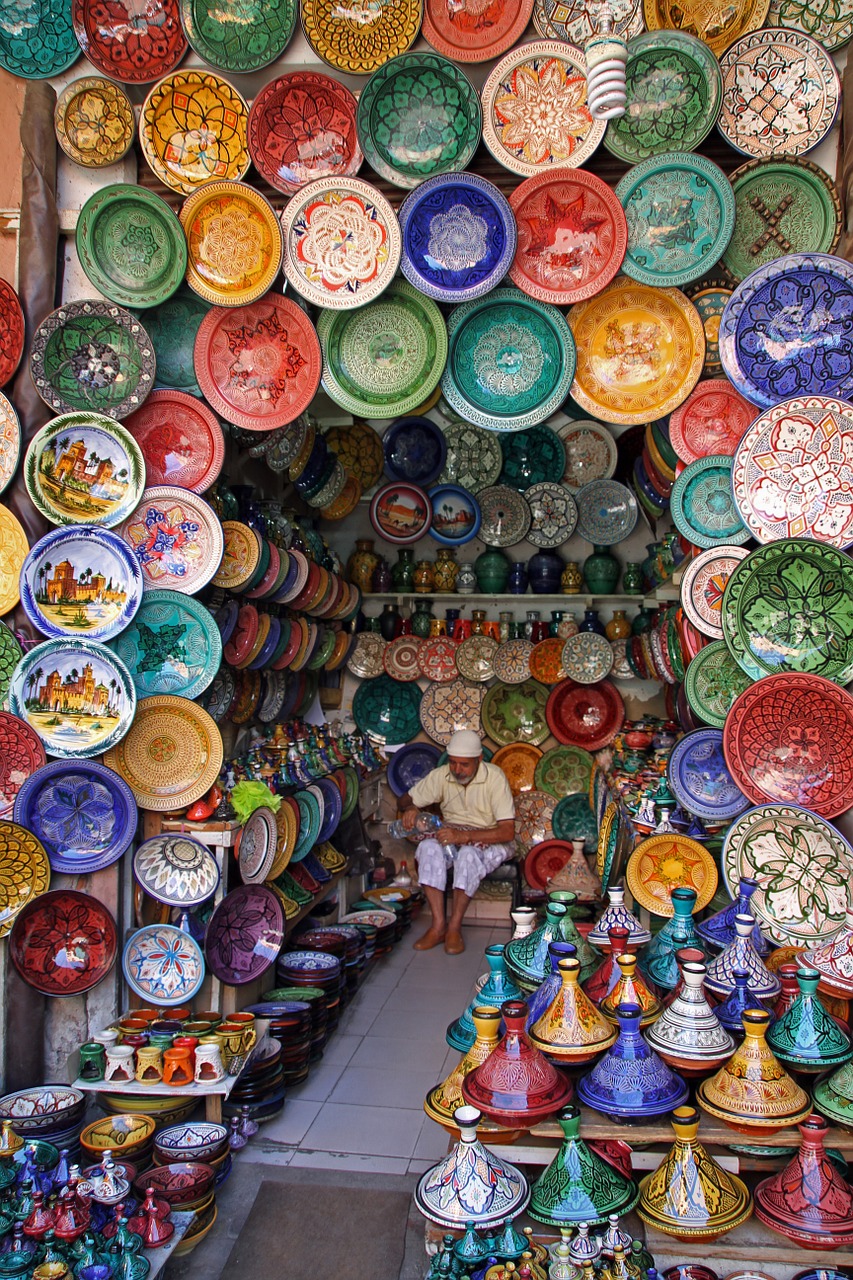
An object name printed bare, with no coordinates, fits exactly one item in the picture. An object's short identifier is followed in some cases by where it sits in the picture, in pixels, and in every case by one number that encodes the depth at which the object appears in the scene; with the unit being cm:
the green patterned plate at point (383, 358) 294
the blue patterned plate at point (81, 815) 271
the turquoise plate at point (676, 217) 265
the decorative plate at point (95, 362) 279
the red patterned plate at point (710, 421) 284
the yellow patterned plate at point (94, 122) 281
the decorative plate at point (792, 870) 255
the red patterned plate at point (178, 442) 293
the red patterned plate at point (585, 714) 512
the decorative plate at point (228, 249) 278
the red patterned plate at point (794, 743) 258
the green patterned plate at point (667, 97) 259
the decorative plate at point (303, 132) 273
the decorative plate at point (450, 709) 524
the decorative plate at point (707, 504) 289
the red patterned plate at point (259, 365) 290
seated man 425
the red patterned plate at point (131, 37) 276
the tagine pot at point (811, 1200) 172
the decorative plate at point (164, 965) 276
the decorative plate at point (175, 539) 289
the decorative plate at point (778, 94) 263
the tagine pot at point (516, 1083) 186
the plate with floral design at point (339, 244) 274
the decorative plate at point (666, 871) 303
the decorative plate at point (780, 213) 266
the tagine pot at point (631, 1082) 189
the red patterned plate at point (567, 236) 270
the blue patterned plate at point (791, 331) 262
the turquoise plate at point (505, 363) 288
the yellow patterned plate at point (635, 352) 281
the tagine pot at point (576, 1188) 175
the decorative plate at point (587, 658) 499
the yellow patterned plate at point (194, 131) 277
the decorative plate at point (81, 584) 276
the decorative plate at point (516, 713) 523
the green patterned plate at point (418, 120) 268
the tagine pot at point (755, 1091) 187
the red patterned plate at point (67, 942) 268
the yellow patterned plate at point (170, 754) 286
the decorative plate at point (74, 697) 273
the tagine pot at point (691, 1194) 173
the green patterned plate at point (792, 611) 264
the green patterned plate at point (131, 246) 275
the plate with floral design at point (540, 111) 266
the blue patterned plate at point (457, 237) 270
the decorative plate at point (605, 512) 497
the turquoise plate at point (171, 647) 289
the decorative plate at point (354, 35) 271
